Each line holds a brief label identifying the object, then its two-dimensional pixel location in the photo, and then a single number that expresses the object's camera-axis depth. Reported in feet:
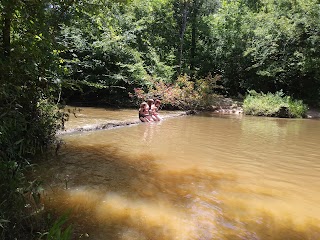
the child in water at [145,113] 33.56
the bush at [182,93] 45.53
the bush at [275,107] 47.95
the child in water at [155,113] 34.97
